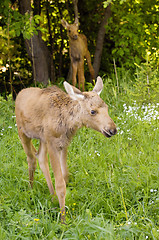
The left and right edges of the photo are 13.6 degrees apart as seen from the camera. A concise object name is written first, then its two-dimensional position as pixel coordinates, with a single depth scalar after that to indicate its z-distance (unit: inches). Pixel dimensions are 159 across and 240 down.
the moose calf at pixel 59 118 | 263.9
